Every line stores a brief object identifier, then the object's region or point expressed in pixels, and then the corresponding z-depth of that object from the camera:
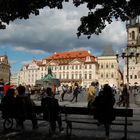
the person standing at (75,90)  11.64
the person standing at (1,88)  8.59
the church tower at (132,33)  53.30
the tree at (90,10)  3.91
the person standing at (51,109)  4.61
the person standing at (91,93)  7.13
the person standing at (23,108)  4.86
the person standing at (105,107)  4.24
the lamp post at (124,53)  13.22
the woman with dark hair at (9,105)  4.97
